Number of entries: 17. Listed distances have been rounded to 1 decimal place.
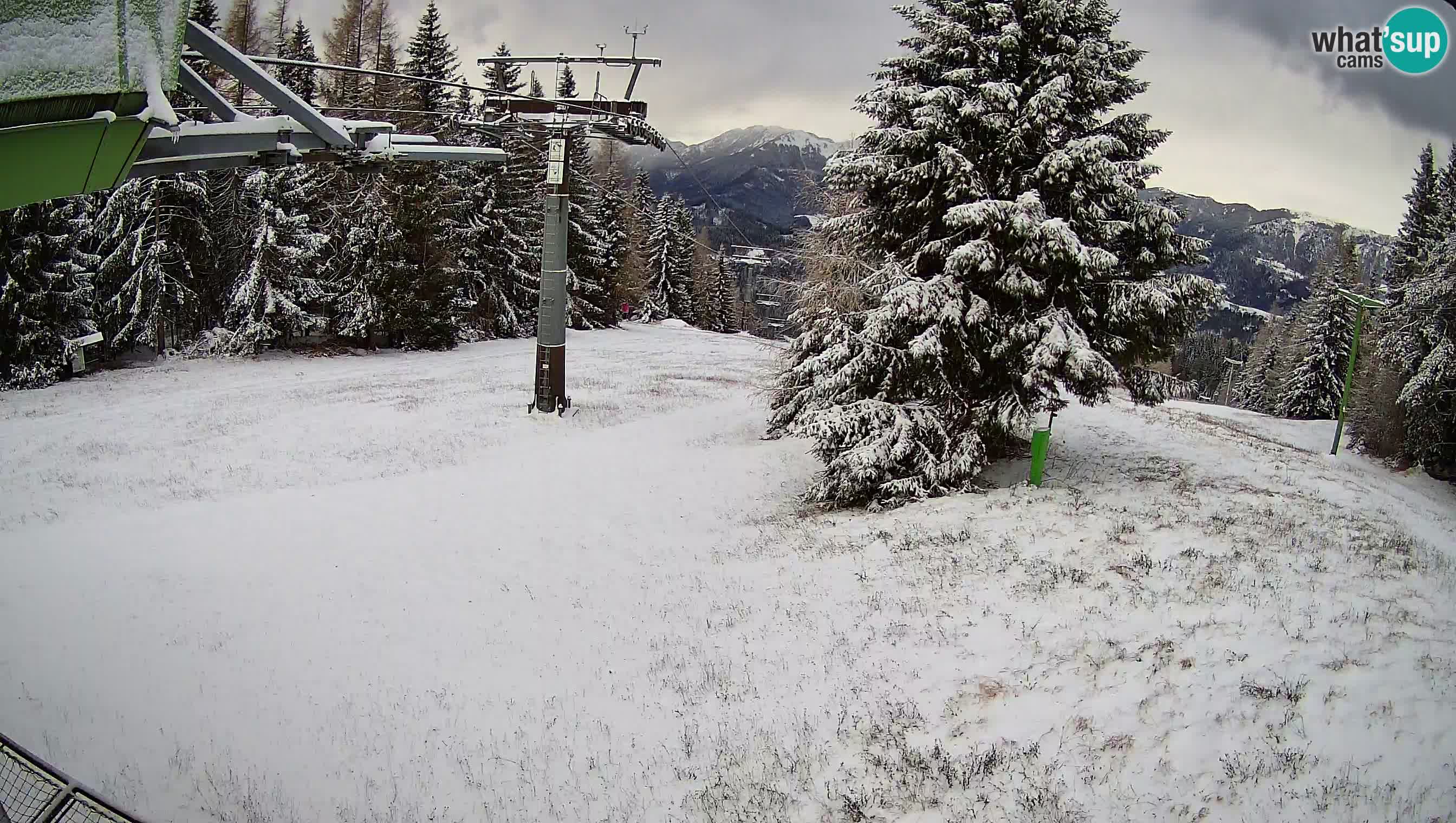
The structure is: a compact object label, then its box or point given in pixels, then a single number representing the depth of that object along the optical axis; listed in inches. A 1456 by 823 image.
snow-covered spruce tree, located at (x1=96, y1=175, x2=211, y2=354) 1127.0
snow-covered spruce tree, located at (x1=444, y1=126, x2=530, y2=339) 1643.7
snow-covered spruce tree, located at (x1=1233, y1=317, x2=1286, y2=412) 2642.7
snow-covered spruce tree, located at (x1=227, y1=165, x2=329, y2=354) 1211.2
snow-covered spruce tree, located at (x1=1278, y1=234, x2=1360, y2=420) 1785.2
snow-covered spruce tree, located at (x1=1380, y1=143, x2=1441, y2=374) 1471.5
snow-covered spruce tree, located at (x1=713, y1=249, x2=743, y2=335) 3142.2
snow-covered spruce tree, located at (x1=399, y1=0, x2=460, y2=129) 1615.4
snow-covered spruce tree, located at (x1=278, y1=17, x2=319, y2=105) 1289.4
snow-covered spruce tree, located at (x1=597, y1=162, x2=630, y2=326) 2164.1
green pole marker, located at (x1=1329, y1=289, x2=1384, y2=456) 998.6
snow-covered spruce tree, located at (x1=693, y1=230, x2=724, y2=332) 3041.3
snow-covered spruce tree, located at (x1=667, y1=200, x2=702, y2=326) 2741.1
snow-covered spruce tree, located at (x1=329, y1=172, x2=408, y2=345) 1337.4
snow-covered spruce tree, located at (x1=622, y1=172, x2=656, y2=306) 2559.1
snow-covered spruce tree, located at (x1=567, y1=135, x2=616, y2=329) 1873.8
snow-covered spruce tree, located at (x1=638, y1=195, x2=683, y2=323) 2684.5
